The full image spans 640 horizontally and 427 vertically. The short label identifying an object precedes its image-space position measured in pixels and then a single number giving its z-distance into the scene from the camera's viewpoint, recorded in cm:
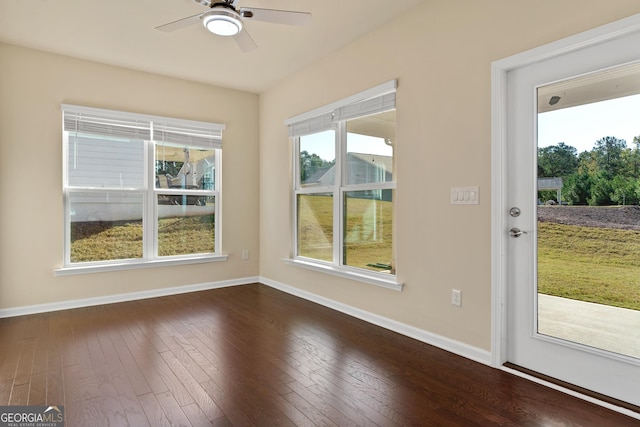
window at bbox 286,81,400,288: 324
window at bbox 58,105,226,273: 380
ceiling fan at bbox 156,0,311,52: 234
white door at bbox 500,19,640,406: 188
